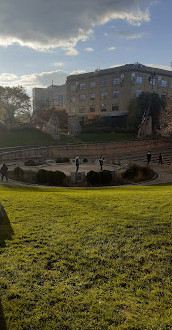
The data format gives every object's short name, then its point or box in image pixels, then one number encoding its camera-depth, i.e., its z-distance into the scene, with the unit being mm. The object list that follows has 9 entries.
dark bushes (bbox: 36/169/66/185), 20672
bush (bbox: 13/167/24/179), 21812
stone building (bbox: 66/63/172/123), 57500
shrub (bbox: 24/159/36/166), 28688
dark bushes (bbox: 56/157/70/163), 31125
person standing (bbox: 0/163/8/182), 19666
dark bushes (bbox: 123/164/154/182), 22703
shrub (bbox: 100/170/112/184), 20906
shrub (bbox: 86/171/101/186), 20688
